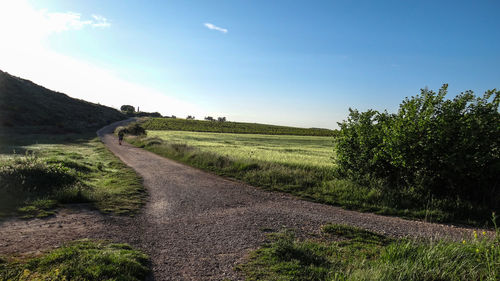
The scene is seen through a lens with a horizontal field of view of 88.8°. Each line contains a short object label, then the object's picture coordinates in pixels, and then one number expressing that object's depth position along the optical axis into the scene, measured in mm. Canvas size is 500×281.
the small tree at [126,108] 170238
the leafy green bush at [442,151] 9258
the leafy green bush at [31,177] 9086
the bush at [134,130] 48953
